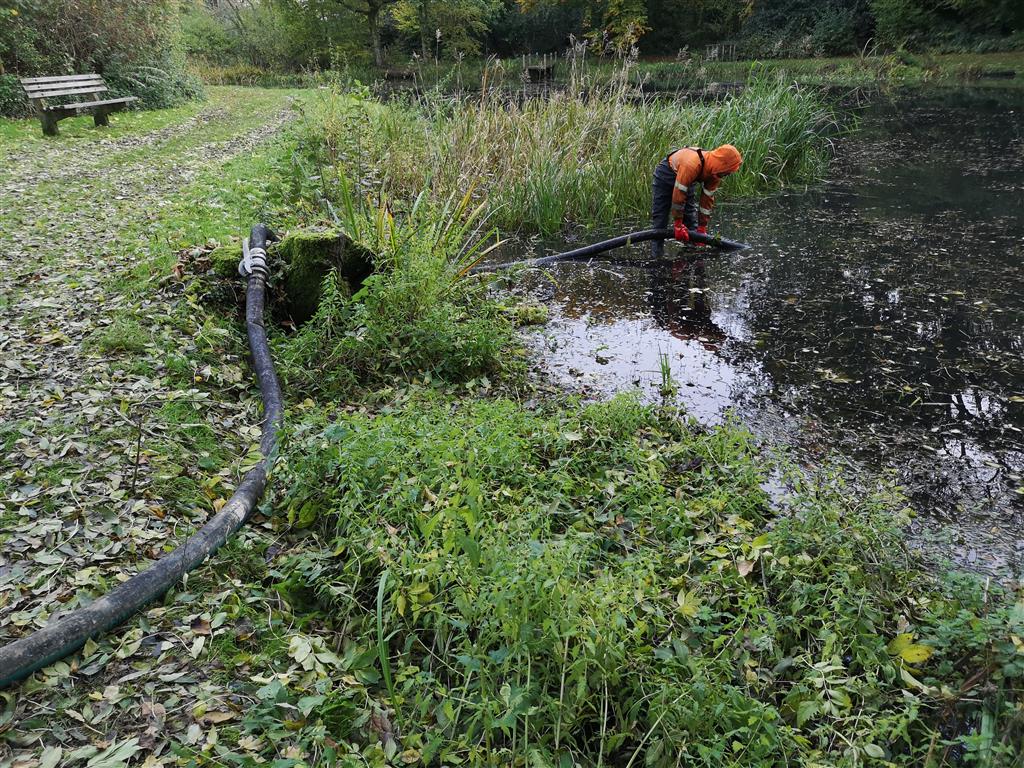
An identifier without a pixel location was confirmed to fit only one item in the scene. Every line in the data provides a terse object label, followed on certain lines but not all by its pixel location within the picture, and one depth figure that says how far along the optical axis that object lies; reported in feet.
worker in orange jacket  20.68
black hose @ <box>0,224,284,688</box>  6.57
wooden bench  34.35
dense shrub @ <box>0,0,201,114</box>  40.55
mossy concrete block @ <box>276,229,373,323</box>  14.93
